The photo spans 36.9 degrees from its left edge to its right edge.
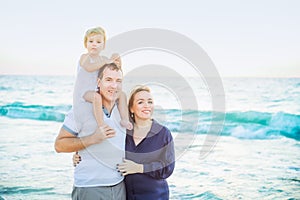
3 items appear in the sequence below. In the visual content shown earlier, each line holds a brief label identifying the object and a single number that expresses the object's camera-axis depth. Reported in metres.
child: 1.89
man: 1.82
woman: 1.97
